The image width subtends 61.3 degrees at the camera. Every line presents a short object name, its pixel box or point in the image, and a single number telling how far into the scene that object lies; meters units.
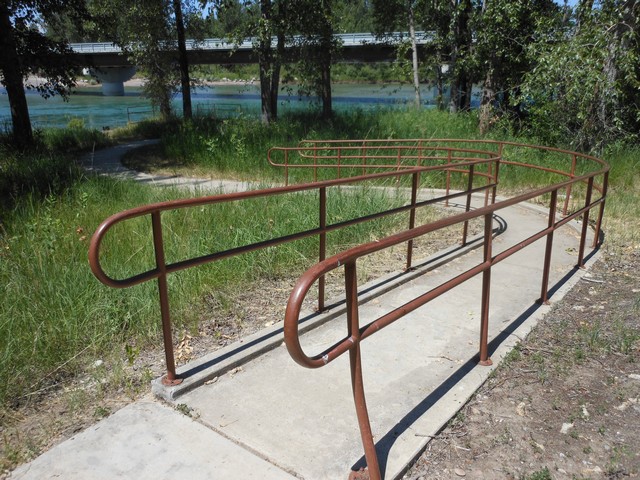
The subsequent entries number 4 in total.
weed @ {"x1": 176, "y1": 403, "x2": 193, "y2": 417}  2.92
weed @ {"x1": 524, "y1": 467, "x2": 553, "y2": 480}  2.47
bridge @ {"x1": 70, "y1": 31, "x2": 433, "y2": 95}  21.02
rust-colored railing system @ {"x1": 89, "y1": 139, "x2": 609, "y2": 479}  2.09
